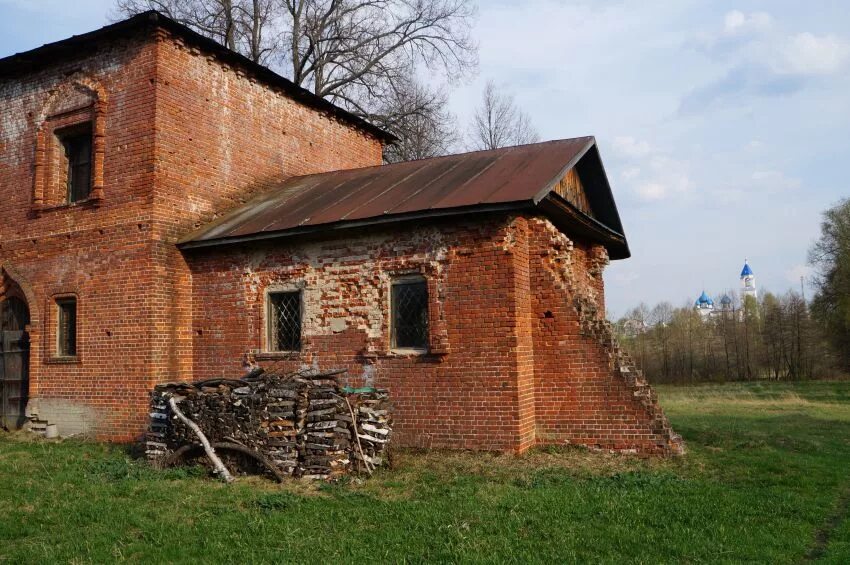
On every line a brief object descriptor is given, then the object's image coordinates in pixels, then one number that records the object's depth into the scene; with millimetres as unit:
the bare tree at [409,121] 23000
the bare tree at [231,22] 22406
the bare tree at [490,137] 28875
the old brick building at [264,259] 8953
